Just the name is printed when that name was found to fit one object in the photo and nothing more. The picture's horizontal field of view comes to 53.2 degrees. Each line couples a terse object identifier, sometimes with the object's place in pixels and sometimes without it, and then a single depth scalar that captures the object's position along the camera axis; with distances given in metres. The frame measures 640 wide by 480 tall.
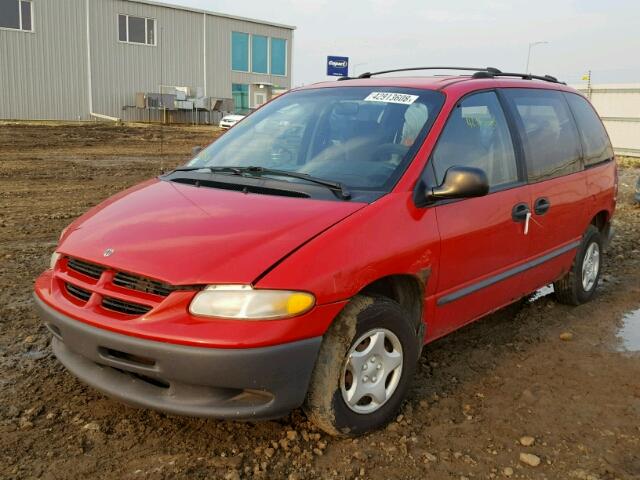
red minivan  2.67
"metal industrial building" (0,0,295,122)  31.72
